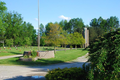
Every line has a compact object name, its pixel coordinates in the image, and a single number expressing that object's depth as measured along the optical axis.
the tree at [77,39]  41.68
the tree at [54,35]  23.09
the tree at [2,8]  25.76
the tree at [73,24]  102.62
